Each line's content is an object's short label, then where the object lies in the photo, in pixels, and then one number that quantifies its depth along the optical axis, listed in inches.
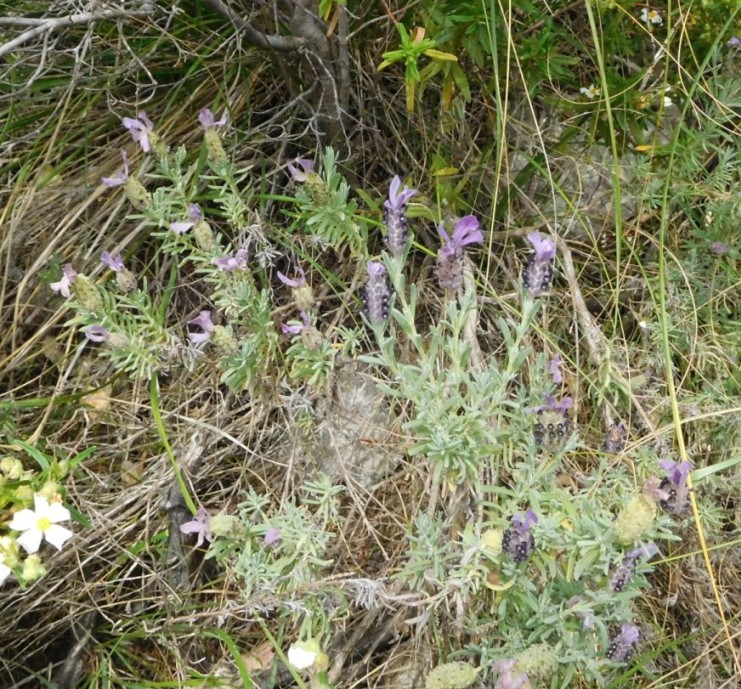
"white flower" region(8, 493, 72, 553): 21.4
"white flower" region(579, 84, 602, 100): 26.6
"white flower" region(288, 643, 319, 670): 20.1
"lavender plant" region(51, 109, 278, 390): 22.4
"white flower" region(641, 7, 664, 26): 26.4
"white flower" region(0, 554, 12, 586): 21.1
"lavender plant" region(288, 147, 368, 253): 22.6
